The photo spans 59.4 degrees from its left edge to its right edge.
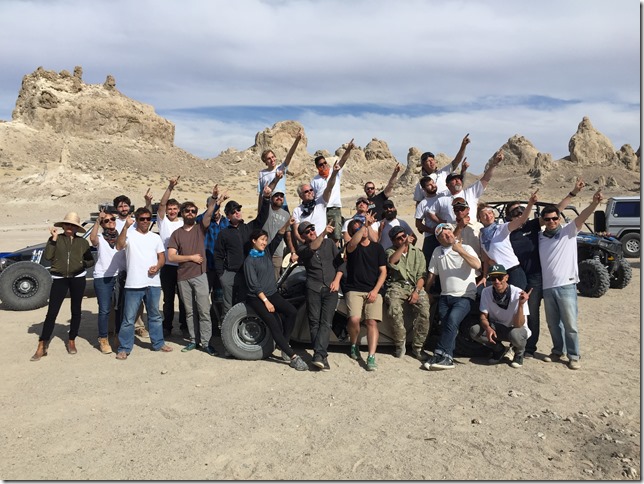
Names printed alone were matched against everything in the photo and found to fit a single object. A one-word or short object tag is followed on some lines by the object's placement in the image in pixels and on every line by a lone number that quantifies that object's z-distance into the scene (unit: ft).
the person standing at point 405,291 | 22.31
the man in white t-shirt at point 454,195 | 25.23
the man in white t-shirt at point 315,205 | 26.66
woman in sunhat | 23.24
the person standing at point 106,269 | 23.86
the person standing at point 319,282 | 22.06
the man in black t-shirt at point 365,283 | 22.09
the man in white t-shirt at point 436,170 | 27.20
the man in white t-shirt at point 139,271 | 23.22
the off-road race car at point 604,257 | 36.73
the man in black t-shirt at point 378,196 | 28.27
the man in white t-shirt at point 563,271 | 21.54
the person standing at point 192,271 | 23.65
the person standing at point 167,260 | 25.44
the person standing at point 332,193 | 27.80
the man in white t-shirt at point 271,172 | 27.32
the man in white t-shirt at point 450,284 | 21.58
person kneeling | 20.90
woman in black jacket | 22.08
